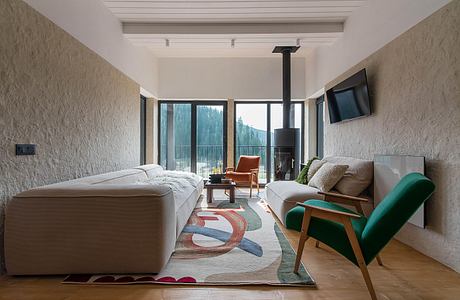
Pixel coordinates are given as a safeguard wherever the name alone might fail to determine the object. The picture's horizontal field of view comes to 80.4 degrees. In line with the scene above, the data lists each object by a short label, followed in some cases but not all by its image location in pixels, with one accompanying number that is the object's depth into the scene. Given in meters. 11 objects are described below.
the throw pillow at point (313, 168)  3.92
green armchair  1.65
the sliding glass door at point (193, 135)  6.52
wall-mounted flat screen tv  3.45
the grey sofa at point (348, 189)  3.16
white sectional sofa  1.89
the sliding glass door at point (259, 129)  6.51
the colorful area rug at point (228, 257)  1.91
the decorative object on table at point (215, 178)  4.43
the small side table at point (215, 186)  4.26
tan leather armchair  5.26
